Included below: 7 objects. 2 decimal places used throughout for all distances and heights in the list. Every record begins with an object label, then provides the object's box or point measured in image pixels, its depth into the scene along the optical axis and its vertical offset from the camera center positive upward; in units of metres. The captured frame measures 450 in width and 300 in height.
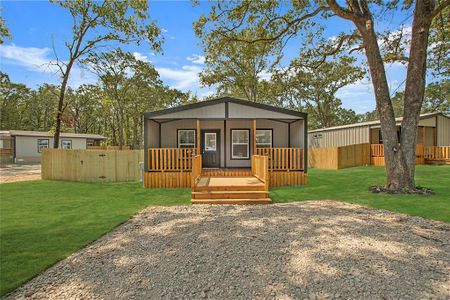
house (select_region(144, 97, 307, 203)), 7.88 +0.11
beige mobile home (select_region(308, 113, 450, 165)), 17.16 +1.05
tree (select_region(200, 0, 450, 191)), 7.99 +2.35
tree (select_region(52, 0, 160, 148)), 13.59 +7.20
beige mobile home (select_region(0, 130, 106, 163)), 23.52 +0.94
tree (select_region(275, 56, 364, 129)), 26.27 +7.45
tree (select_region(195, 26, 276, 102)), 22.33 +7.38
